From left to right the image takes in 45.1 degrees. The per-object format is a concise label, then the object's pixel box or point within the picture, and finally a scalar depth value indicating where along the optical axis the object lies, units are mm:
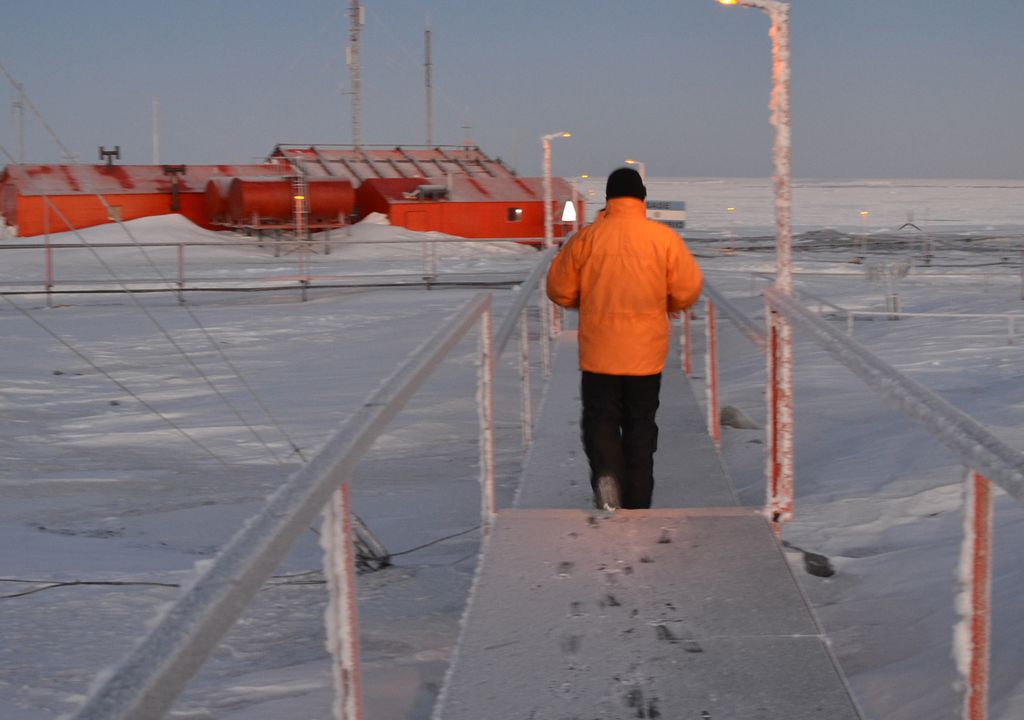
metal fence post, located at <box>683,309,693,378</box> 9281
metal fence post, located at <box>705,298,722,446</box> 6805
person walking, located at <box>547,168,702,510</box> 4809
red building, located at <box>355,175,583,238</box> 36500
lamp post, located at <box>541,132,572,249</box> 21784
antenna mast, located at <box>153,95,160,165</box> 44125
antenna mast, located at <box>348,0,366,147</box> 42844
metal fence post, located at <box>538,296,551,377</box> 9344
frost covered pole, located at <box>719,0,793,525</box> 4617
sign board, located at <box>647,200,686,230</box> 47712
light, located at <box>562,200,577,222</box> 32972
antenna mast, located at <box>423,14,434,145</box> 49156
